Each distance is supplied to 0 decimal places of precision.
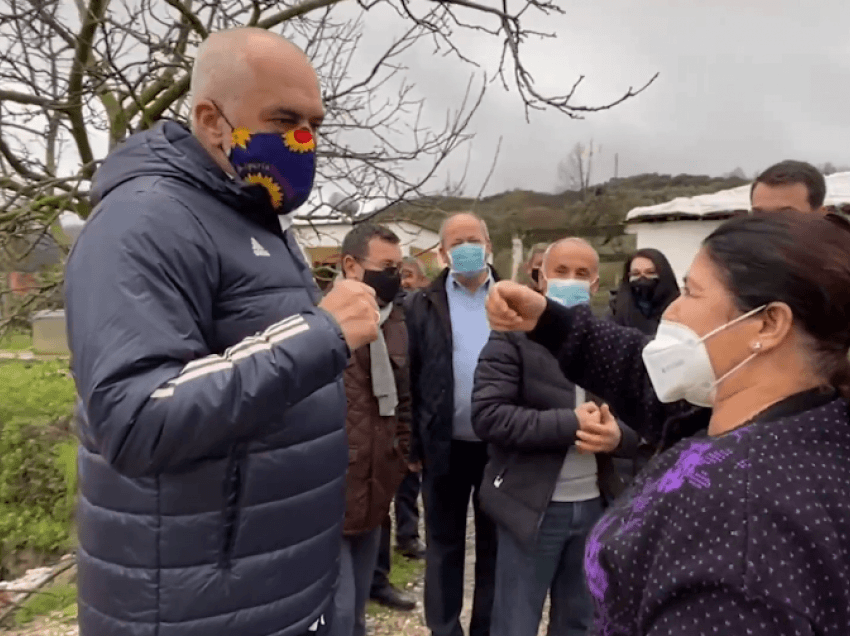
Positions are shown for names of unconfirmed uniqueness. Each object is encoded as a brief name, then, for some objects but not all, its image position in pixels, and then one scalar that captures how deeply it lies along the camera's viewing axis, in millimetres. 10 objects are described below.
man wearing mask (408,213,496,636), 3143
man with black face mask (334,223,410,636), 2822
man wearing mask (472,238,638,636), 2354
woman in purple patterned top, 875
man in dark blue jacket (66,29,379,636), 1167
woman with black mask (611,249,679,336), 3525
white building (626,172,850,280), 9258
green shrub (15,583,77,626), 4082
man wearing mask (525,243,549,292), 4527
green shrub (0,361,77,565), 6887
